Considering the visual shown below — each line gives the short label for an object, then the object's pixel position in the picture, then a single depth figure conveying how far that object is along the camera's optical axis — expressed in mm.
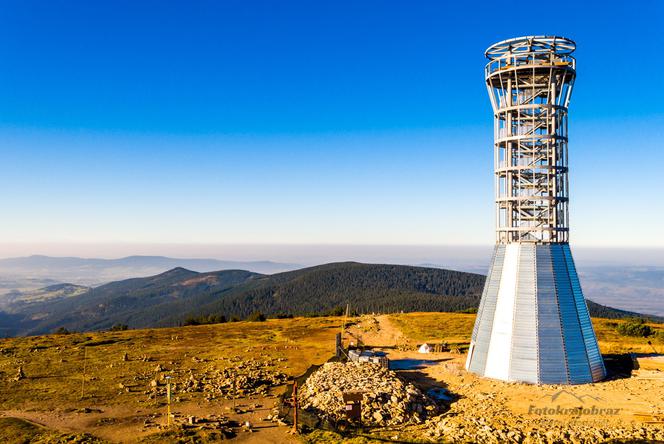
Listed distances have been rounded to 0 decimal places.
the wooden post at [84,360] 41038
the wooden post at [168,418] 30553
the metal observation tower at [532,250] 35594
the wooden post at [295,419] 28791
